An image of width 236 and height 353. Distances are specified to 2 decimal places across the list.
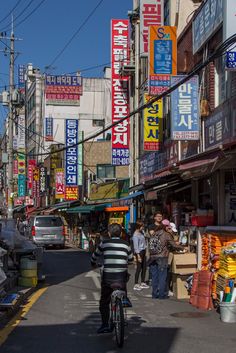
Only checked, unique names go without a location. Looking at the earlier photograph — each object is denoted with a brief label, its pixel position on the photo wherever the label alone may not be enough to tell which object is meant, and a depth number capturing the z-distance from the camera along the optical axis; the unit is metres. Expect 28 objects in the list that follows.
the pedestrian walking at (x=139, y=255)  13.88
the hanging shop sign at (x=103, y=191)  31.53
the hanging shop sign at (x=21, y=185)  61.62
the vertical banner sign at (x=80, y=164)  36.69
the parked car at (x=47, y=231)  31.03
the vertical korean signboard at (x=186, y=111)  14.99
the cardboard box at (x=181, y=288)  12.10
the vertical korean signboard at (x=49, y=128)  56.97
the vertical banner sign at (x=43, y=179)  52.94
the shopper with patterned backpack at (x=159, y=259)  11.99
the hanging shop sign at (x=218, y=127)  12.96
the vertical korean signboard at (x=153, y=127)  20.05
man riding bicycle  8.04
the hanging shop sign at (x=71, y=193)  39.34
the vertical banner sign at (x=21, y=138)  64.56
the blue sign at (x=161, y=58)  17.12
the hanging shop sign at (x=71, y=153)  36.47
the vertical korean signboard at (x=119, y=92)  25.92
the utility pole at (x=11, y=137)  30.55
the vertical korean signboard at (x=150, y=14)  20.30
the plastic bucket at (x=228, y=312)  9.19
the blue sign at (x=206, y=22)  13.47
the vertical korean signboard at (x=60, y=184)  40.69
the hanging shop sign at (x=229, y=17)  11.64
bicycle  7.36
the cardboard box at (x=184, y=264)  12.22
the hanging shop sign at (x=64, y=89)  58.31
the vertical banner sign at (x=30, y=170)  56.84
